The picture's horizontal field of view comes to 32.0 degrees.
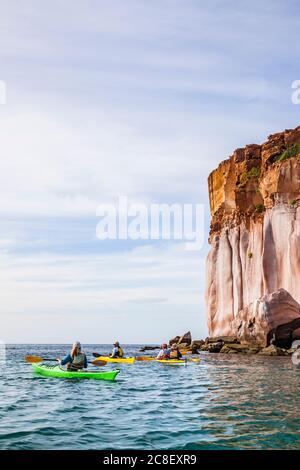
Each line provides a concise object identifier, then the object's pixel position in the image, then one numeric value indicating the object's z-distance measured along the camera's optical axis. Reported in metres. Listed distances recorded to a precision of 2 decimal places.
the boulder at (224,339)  48.78
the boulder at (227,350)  45.13
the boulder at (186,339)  61.47
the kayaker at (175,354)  35.06
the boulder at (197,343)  56.43
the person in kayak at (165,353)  35.70
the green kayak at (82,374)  22.91
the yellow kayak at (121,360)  35.59
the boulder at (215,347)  48.75
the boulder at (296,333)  40.78
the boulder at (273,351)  38.72
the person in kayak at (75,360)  23.27
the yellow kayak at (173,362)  33.55
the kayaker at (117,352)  36.53
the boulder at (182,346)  55.34
